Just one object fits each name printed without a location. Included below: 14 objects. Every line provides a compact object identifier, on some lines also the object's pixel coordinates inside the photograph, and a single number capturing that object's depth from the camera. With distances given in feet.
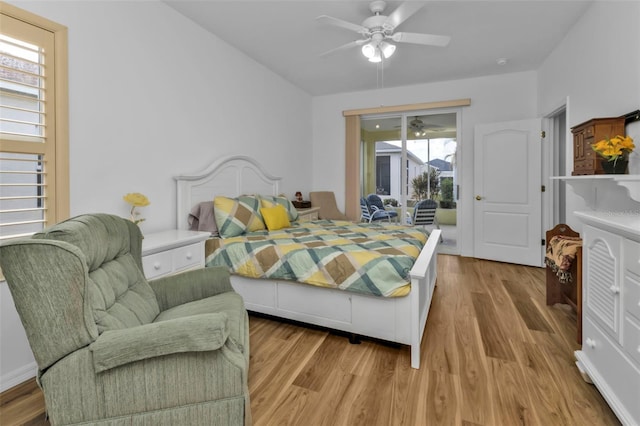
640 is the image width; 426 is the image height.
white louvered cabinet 4.28
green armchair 3.50
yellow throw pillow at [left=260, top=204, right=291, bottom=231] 10.59
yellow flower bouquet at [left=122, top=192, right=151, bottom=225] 7.56
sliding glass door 16.44
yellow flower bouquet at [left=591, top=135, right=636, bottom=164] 6.71
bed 6.63
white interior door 13.76
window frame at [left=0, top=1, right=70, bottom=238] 6.45
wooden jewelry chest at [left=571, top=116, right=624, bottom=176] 7.40
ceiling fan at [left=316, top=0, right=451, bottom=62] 8.16
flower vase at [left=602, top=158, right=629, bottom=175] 7.00
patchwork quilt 6.67
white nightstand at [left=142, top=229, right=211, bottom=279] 6.86
